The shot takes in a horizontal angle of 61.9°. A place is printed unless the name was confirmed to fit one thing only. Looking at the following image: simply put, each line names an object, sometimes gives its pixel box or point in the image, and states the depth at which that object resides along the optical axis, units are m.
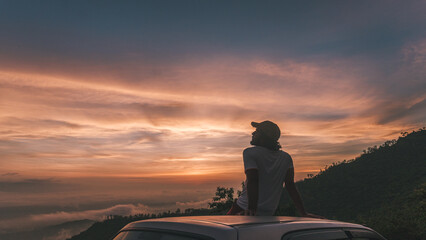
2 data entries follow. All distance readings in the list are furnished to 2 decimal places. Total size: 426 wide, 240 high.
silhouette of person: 4.25
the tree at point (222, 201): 18.94
